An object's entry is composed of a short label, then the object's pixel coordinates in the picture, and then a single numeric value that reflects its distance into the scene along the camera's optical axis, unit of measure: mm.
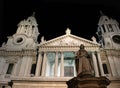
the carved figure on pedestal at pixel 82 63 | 5267
